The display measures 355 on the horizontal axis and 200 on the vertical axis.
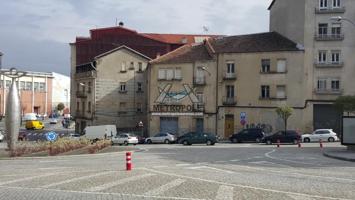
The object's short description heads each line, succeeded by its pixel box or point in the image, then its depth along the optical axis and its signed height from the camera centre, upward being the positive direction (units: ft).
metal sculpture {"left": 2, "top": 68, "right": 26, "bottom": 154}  113.91 -1.47
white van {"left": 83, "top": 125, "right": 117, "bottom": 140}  208.33 -8.46
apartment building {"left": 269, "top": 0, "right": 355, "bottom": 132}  204.95 +20.17
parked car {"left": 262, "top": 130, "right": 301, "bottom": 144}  179.44 -8.61
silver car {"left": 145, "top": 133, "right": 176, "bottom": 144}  200.95 -10.54
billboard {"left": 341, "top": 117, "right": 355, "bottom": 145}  122.21 -4.52
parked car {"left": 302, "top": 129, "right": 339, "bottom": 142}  188.24 -8.65
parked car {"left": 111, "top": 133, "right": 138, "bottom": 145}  194.80 -10.56
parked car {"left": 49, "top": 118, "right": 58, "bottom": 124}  418.25 -9.74
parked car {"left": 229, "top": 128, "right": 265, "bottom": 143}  193.47 -8.69
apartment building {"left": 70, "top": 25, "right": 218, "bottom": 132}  250.16 +8.70
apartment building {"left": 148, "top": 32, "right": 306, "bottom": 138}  210.38 +9.42
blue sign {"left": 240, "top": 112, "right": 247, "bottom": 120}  210.59 -2.04
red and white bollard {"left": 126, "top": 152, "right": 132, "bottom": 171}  71.76 -6.78
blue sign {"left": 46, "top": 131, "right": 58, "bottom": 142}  116.06 -5.95
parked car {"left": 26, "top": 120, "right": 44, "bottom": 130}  341.41 -10.35
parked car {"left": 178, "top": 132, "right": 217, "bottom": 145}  179.75 -9.43
